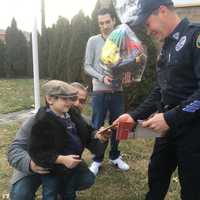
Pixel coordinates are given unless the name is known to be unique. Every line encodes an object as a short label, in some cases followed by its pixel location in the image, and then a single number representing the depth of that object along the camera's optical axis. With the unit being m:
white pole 3.93
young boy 1.75
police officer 1.42
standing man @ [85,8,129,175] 2.53
